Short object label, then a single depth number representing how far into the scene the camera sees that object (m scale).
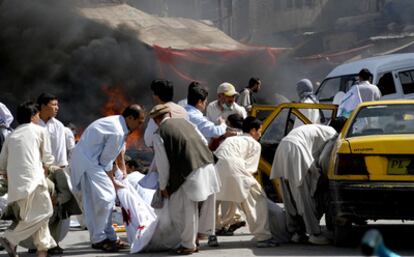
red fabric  28.39
